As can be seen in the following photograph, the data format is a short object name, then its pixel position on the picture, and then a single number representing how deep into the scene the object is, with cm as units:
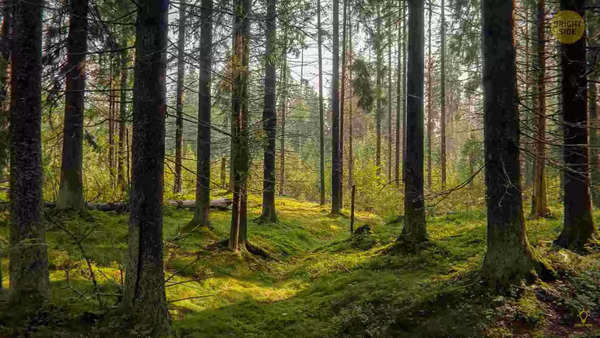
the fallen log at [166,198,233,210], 1482
